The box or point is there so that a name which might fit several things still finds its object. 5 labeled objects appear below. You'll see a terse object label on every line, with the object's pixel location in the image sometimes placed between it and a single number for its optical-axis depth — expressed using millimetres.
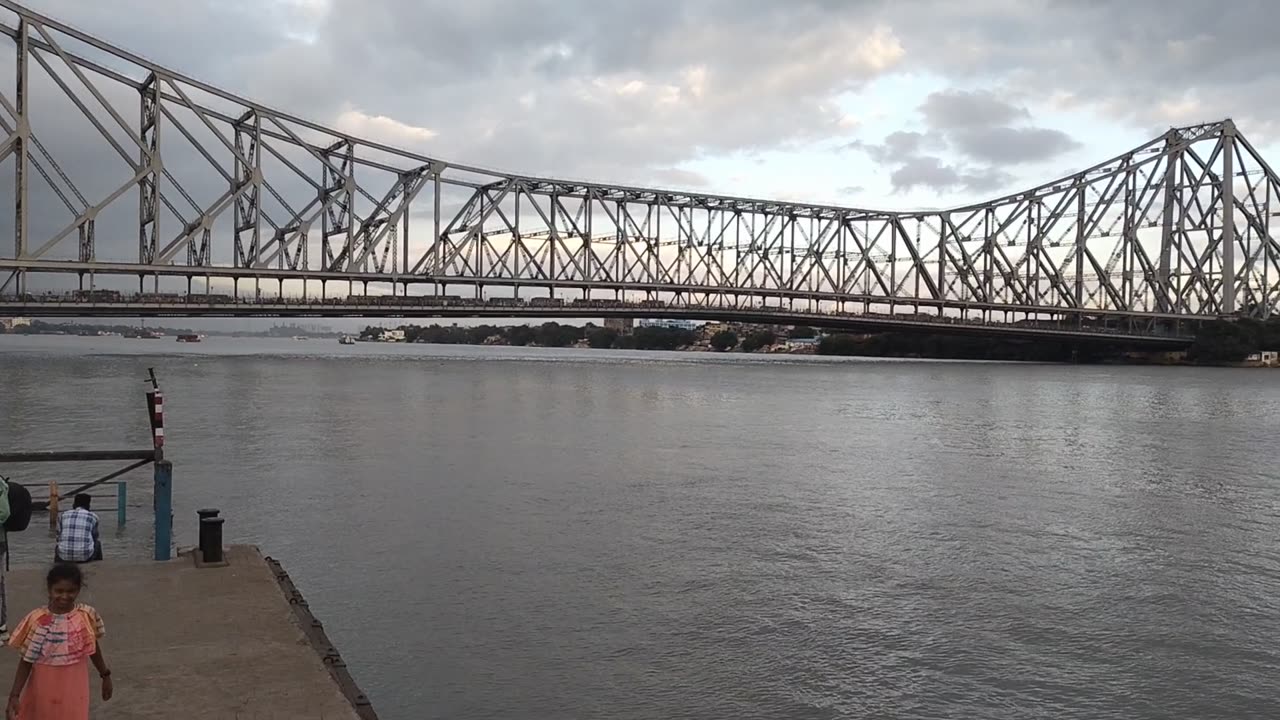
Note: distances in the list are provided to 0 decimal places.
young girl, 5426
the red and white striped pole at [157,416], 11469
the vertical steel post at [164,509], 11102
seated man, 10695
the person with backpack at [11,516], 7805
